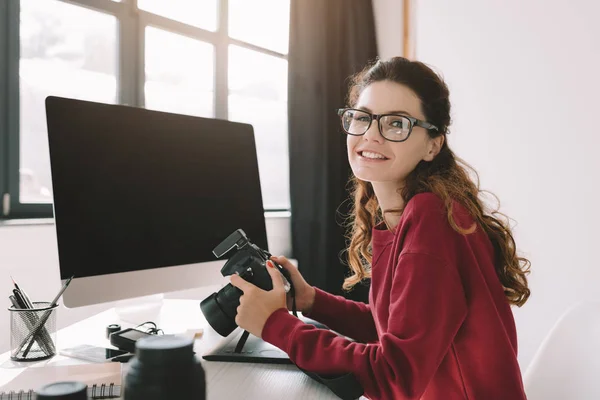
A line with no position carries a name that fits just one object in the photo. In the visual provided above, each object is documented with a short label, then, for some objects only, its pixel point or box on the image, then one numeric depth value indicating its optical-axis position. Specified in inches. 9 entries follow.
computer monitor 36.7
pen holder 36.5
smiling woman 33.2
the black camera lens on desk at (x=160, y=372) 15.4
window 69.0
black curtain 103.0
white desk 31.1
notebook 29.1
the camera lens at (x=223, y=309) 37.5
